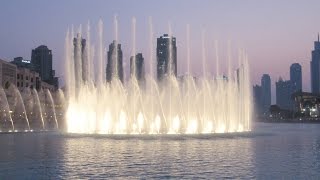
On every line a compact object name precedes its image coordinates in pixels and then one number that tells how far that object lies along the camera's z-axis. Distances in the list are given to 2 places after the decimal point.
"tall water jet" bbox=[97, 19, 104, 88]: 58.34
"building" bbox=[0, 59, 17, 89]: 129.62
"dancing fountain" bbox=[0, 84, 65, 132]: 93.47
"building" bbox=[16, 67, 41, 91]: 146.50
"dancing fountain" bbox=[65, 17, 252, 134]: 57.78
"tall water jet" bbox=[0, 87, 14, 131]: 91.24
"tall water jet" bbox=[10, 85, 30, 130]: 114.06
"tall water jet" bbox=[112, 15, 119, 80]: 57.68
